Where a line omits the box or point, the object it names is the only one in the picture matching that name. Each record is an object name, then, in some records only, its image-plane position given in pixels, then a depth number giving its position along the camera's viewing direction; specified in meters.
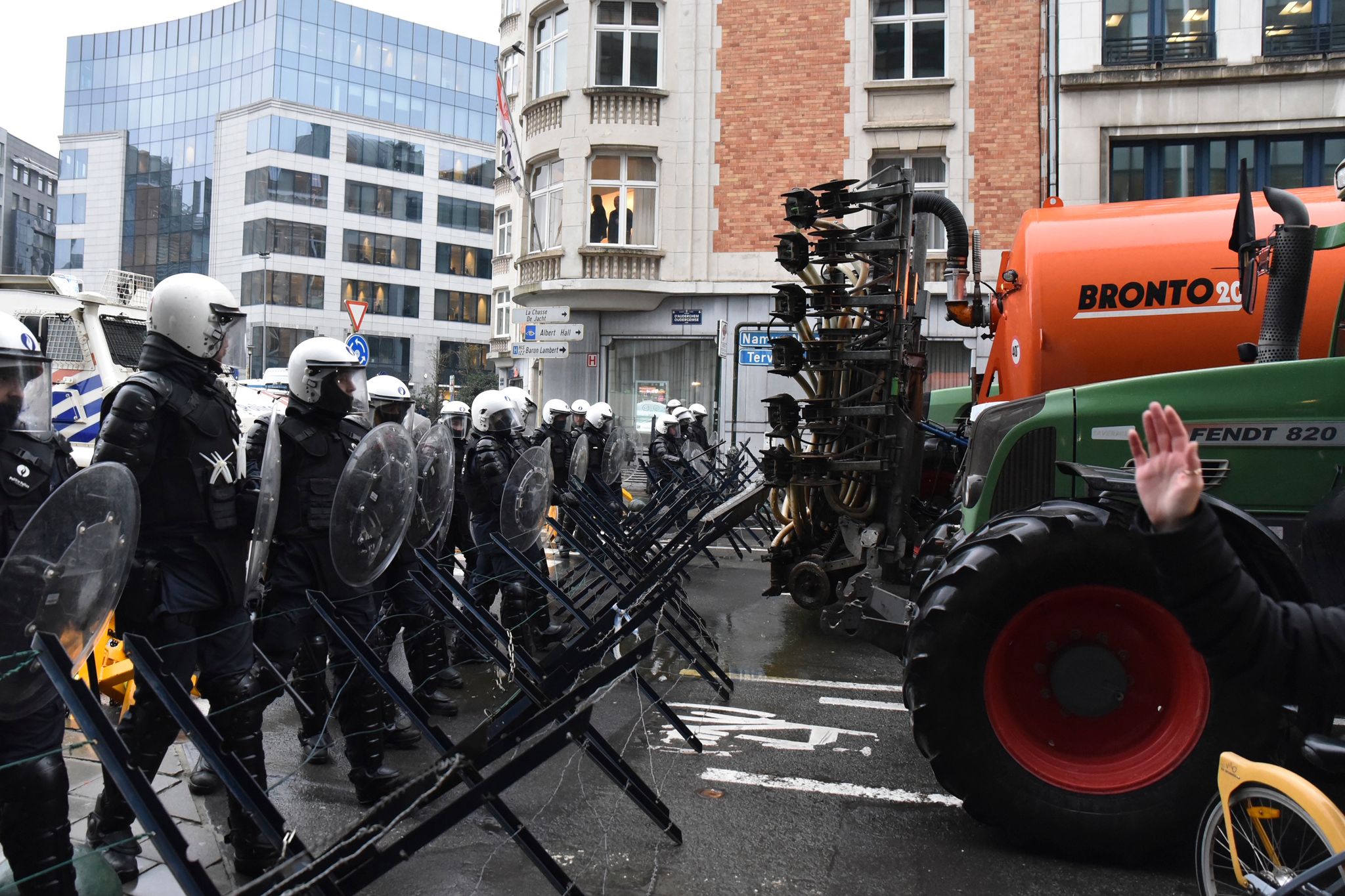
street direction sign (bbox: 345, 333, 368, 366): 13.90
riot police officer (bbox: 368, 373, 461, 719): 5.80
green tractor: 4.05
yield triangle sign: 13.91
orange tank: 5.66
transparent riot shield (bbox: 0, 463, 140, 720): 2.82
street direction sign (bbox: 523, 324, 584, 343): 17.92
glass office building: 60.00
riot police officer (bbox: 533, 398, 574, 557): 11.32
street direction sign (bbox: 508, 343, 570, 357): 18.31
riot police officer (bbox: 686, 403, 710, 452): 17.08
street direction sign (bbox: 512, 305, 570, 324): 18.16
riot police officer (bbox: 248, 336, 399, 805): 4.82
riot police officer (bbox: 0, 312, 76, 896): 3.19
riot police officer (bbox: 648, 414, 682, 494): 14.55
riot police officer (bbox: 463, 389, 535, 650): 7.60
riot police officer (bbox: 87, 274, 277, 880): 3.92
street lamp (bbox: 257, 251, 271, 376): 54.47
